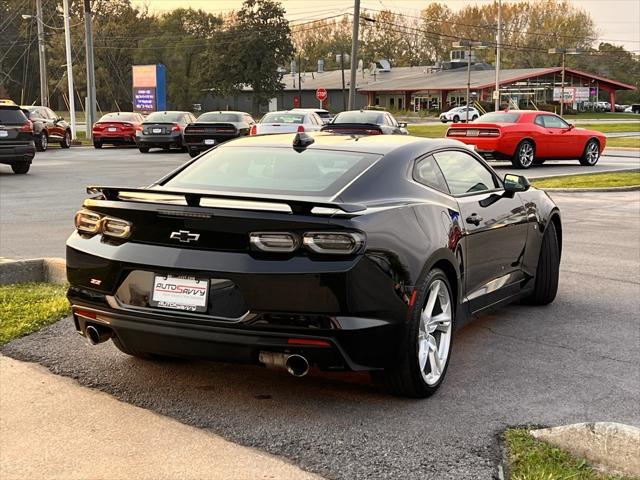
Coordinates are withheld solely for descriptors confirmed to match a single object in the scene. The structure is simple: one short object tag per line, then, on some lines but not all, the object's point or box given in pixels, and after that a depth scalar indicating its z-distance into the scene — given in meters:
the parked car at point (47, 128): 29.09
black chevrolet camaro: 4.04
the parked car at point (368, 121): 21.80
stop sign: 55.69
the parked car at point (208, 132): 25.81
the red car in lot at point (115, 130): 32.34
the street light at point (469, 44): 56.99
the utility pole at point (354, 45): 36.66
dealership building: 80.12
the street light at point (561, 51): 60.71
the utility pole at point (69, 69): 35.94
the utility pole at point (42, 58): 41.44
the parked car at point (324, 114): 45.44
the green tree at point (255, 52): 82.88
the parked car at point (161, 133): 28.70
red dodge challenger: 21.98
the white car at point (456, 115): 65.93
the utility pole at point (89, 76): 35.75
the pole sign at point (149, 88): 46.47
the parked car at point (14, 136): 18.95
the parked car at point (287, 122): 23.81
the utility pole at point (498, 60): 49.94
